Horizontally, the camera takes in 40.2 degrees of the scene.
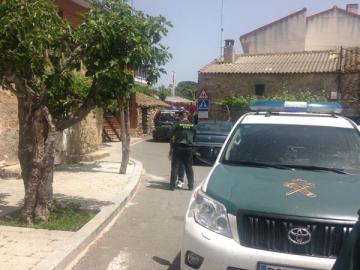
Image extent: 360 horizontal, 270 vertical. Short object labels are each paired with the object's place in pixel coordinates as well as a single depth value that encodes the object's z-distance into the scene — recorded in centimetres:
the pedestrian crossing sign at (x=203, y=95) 1823
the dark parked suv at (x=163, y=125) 2761
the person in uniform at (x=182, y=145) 1069
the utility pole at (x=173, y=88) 7297
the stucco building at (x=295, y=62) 2916
